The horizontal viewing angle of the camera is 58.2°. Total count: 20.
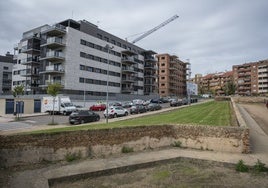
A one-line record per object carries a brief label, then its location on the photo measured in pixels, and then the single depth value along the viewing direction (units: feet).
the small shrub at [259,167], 36.47
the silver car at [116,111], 111.96
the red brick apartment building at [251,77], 387.96
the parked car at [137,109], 127.27
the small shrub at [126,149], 46.14
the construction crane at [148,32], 342.83
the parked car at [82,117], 88.99
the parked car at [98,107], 149.66
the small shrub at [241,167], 37.24
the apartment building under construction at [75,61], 169.68
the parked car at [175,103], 174.50
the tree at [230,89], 353.72
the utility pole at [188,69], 399.44
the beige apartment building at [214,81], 478.18
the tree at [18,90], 113.29
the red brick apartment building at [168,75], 328.70
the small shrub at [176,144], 50.23
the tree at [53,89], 91.64
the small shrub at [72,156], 40.66
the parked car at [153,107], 140.91
